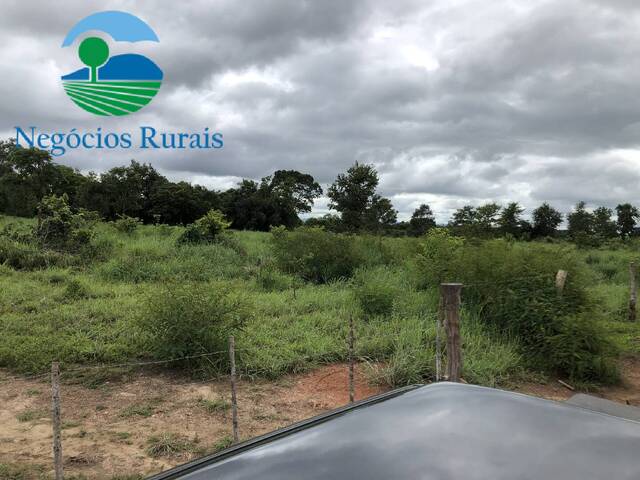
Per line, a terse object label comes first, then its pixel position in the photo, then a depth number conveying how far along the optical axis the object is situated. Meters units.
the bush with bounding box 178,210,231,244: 15.83
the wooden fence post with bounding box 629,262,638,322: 9.68
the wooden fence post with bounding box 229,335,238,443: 4.28
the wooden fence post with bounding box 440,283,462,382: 5.16
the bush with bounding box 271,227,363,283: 12.95
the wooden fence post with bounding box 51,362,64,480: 3.56
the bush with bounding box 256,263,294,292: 11.18
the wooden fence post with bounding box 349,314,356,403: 5.18
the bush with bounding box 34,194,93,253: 13.98
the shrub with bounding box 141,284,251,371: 6.25
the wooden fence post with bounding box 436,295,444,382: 5.33
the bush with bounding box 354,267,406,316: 8.54
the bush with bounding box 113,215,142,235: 17.14
